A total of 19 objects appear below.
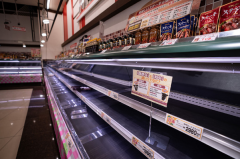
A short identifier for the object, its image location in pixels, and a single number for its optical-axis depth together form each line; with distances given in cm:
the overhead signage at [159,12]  93
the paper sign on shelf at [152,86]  54
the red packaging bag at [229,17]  64
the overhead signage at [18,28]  693
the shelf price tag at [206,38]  42
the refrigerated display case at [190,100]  40
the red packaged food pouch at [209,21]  72
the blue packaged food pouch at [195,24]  84
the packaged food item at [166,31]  92
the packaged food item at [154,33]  103
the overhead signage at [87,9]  297
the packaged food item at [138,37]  116
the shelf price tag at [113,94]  91
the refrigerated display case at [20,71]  523
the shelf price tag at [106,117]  91
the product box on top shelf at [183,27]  82
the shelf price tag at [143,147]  58
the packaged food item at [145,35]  110
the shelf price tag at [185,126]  46
